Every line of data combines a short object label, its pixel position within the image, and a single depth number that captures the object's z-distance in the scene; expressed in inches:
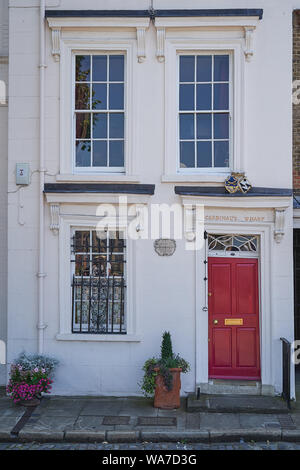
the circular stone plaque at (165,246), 335.0
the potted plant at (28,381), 306.7
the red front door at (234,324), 337.4
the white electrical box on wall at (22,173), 334.3
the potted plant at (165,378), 306.8
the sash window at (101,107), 345.4
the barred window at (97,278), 343.9
